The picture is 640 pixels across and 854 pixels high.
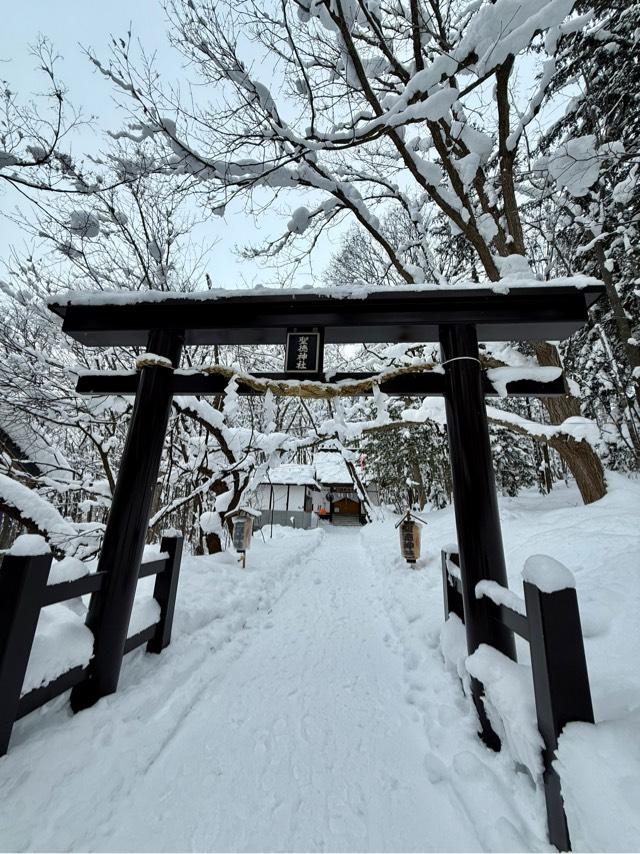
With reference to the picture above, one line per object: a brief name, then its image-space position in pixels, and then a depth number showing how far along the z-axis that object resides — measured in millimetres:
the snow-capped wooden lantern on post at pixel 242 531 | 7613
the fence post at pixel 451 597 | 3363
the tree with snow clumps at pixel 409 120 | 3578
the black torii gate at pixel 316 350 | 2689
